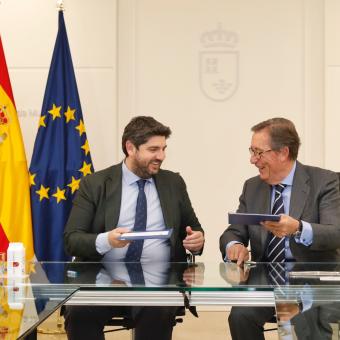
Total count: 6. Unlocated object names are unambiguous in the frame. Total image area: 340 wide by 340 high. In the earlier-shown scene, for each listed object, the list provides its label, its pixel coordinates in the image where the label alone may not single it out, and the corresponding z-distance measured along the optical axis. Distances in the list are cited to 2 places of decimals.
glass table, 1.80
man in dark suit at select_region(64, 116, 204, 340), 3.15
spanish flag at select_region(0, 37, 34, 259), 4.70
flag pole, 4.97
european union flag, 4.78
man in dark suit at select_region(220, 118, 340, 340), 2.94
